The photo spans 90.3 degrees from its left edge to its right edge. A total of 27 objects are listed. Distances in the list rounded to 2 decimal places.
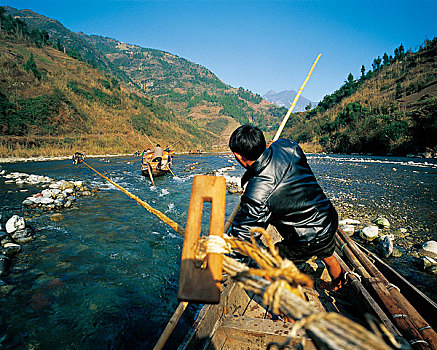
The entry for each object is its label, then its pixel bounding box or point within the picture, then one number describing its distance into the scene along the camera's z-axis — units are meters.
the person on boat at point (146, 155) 15.92
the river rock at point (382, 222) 5.85
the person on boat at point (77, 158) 21.42
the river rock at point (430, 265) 3.88
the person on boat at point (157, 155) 15.92
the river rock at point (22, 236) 5.51
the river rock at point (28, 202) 8.17
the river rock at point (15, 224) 5.74
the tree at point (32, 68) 37.78
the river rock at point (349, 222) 6.14
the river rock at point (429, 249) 4.32
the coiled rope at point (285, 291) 0.59
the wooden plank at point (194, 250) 1.02
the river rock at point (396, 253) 4.49
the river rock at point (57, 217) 7.09
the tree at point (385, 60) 70.21
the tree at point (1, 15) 53.31
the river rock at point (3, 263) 4.25
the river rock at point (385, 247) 4.53
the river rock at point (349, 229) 5.64
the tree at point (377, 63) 71.76
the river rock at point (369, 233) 5.16
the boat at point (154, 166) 15.31
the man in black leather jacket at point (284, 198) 1.85
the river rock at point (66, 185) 10.53
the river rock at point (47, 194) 8.94
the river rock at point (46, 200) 8.33
